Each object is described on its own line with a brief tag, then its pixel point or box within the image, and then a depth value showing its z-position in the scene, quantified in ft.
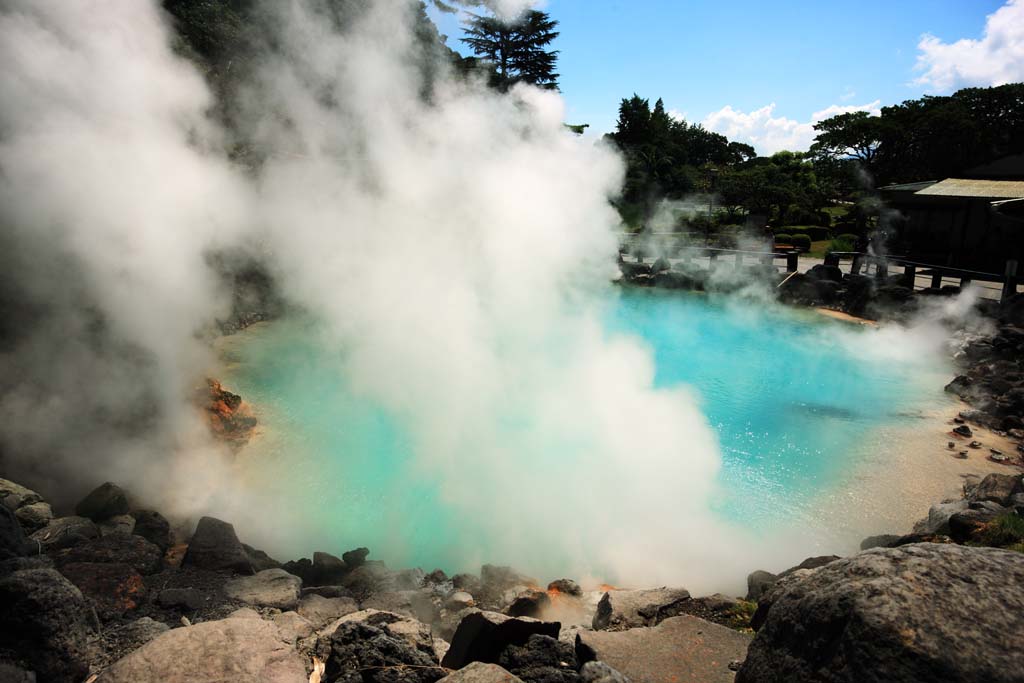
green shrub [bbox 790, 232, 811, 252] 105.60
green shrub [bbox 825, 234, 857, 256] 100.32
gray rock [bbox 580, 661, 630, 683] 10.46
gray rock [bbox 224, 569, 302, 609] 16.37
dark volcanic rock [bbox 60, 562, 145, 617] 14.43
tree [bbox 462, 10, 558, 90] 54.29
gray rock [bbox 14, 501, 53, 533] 18.08
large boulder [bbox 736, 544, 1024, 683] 7.89
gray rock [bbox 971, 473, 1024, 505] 23.07
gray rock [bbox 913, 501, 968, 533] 21.28
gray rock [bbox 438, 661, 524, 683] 10.09
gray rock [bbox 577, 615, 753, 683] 12.57
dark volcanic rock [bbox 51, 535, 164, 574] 16.02
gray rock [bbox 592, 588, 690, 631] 17.20
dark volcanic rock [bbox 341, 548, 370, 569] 20.56
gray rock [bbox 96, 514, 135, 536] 18.98
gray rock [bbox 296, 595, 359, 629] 16.37
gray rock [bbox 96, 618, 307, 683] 10.77
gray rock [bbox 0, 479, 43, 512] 18.61
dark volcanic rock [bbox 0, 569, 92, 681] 11.10
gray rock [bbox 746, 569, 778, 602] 18.67
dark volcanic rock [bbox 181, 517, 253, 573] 17.95
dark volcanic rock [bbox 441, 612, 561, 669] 11.71
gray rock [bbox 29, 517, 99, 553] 17.03
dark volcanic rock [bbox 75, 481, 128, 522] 20.17
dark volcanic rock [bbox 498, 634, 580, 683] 11.05
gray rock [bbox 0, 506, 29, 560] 13.47
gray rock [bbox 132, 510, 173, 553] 19.75
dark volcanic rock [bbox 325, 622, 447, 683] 11.15
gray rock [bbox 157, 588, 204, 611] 15.17
